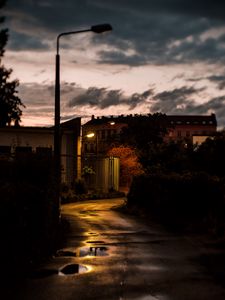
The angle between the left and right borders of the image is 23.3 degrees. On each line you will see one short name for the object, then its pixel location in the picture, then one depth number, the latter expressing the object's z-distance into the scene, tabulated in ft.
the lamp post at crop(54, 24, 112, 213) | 57.98
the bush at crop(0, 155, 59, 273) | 36.32
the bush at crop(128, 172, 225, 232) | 67.62
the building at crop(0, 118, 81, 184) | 133.59
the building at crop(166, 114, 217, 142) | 536.01
